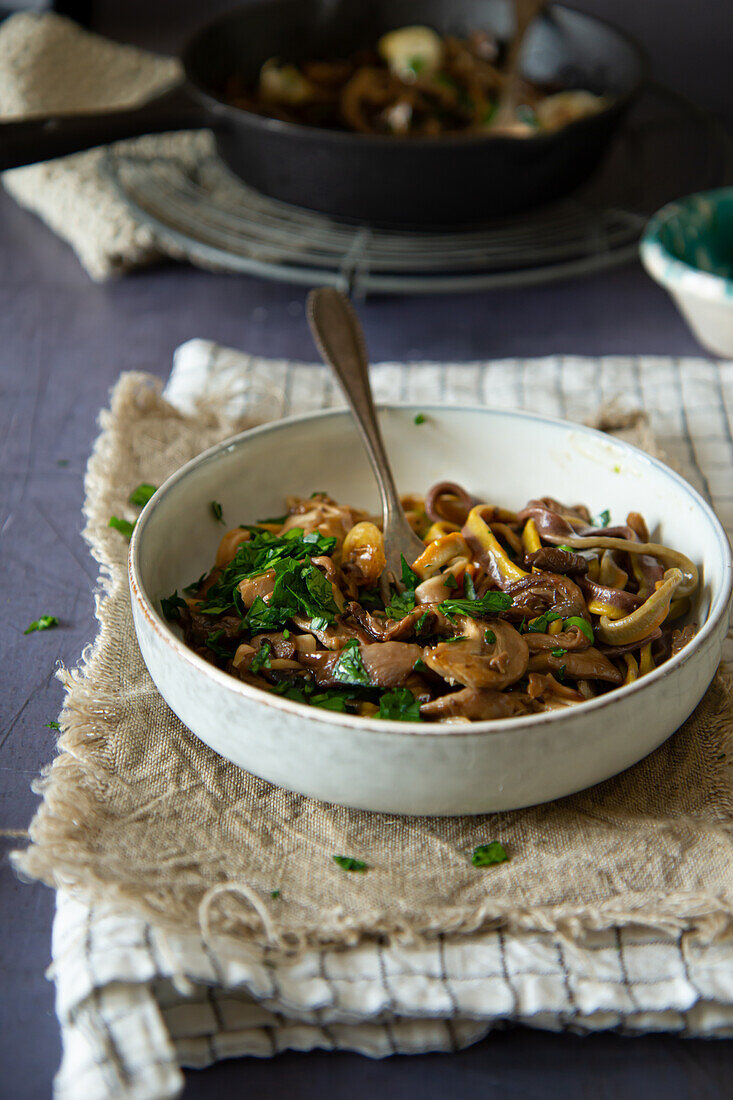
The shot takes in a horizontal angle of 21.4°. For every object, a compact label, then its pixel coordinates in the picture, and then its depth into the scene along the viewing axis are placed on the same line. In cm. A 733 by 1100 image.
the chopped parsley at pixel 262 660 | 70
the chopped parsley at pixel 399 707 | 68
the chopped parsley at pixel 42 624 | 79
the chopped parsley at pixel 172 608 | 74
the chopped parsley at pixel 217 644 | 72
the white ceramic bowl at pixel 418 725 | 65
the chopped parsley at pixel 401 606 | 72
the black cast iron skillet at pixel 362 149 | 95
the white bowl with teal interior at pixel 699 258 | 94
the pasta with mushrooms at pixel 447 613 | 69
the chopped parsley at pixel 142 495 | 84
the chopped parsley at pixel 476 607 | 71
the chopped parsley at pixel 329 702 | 69
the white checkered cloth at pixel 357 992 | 63
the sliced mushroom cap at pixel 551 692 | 68
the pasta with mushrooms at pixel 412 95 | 108
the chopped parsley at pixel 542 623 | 71
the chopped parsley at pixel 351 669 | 69
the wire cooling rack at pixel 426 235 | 102
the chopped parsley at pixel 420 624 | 71
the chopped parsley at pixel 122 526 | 81
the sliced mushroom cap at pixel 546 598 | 72
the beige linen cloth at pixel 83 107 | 109
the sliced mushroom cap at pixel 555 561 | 74
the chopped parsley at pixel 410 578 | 74
